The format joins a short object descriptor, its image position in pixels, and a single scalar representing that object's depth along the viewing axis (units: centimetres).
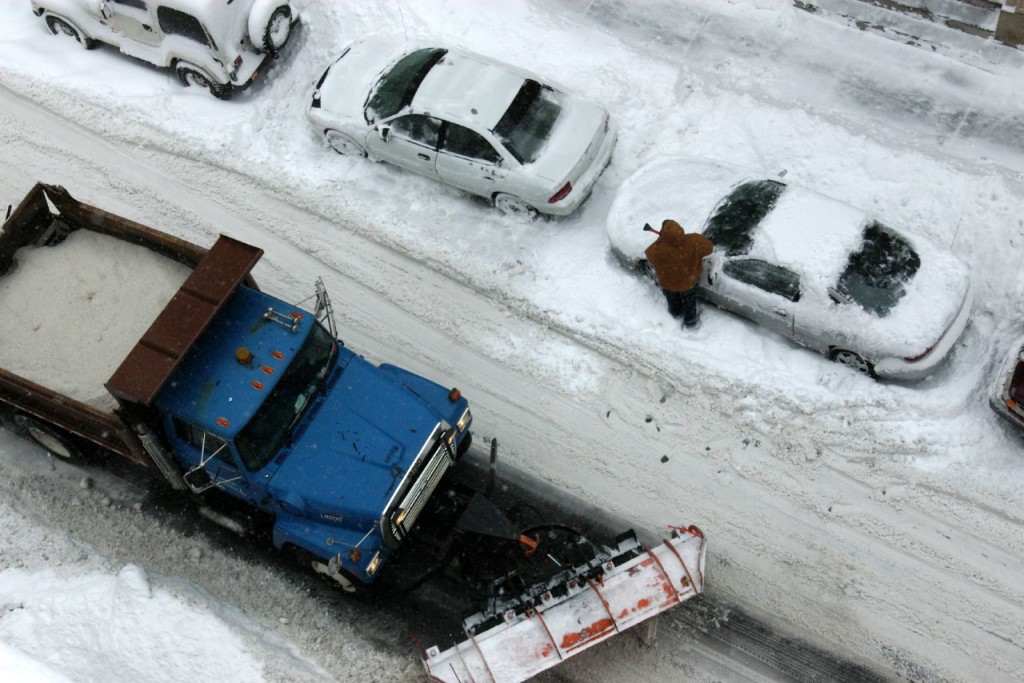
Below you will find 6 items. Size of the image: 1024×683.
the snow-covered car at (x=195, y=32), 1223
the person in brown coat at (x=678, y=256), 982
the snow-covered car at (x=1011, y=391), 942
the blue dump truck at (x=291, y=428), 834
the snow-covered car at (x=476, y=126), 1105
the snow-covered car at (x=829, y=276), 975
